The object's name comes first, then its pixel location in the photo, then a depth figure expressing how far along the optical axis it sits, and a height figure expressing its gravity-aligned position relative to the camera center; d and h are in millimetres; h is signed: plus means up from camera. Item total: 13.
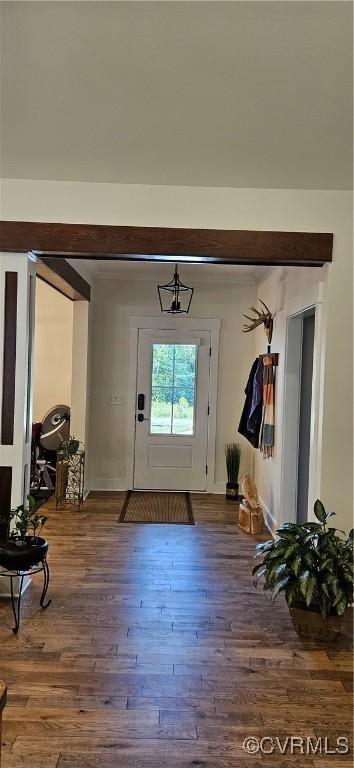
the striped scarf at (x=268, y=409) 4949 -304
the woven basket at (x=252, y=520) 4828 -1292
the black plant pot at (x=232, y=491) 6176 -1323
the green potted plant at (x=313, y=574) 2785 -1025
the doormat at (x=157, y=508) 5199 -1401
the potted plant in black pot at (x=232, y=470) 6195 -1086
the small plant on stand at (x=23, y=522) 3119 -905
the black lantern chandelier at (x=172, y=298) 6191 +864
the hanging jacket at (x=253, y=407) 5258 -315
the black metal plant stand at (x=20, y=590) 2992 -1313
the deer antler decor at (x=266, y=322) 5219 +523
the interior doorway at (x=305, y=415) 4345 -307
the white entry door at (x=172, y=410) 6348 -440
